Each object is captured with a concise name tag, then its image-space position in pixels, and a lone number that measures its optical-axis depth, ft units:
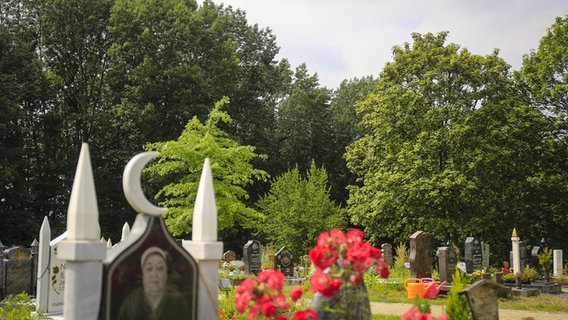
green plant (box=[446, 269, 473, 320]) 25.63
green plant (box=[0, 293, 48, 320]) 30.40
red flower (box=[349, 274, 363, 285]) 17.60
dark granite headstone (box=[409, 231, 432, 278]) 61.36
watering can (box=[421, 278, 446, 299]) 49.60
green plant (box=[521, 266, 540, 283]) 64.03
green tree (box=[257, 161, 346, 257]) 100.42
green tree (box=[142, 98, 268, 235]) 85.66
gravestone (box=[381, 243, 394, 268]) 88.67
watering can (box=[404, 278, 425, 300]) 49.52
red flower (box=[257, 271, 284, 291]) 17.39
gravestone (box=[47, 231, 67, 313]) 39.90
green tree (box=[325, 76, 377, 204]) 140.26
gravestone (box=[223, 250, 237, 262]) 96.49
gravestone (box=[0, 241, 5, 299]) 57.61
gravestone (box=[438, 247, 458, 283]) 60.18
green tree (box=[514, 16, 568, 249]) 94.32
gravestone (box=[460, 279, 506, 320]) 26.12
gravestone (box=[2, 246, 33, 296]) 57.67
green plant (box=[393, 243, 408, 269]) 75.84
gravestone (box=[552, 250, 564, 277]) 83.20
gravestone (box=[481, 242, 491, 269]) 82.90
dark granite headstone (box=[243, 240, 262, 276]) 72.79
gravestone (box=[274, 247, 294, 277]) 74.79
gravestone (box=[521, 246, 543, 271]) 74.75
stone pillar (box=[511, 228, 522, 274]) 64.85
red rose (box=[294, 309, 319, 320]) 17.21
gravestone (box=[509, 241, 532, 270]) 68.89
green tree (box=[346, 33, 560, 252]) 88.84
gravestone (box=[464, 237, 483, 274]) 69.10
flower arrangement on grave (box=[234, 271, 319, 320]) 17.26
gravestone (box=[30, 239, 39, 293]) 60.58
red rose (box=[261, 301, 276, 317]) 16.81
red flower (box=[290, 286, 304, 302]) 17.92
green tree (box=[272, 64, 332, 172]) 141.08
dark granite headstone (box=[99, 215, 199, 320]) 19.72
